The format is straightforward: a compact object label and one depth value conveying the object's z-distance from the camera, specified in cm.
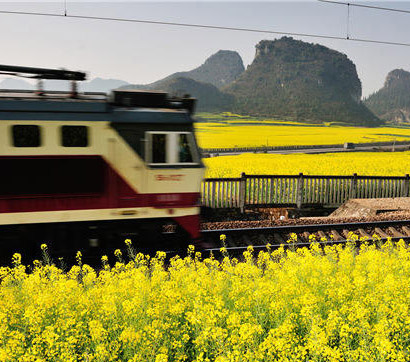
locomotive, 747
